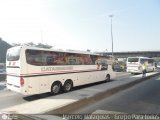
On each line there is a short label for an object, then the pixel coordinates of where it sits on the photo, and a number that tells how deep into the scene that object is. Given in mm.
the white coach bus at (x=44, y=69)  11039
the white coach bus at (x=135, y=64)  31389
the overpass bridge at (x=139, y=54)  85125
